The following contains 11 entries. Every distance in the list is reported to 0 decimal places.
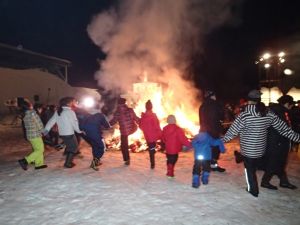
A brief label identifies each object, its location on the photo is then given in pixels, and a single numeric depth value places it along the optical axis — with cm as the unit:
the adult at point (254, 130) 424
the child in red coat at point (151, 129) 585
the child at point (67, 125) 595
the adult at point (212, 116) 549
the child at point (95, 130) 587
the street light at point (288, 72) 1678
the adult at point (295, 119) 718
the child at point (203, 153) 470
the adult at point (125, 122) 616
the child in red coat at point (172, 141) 517
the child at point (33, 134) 594
